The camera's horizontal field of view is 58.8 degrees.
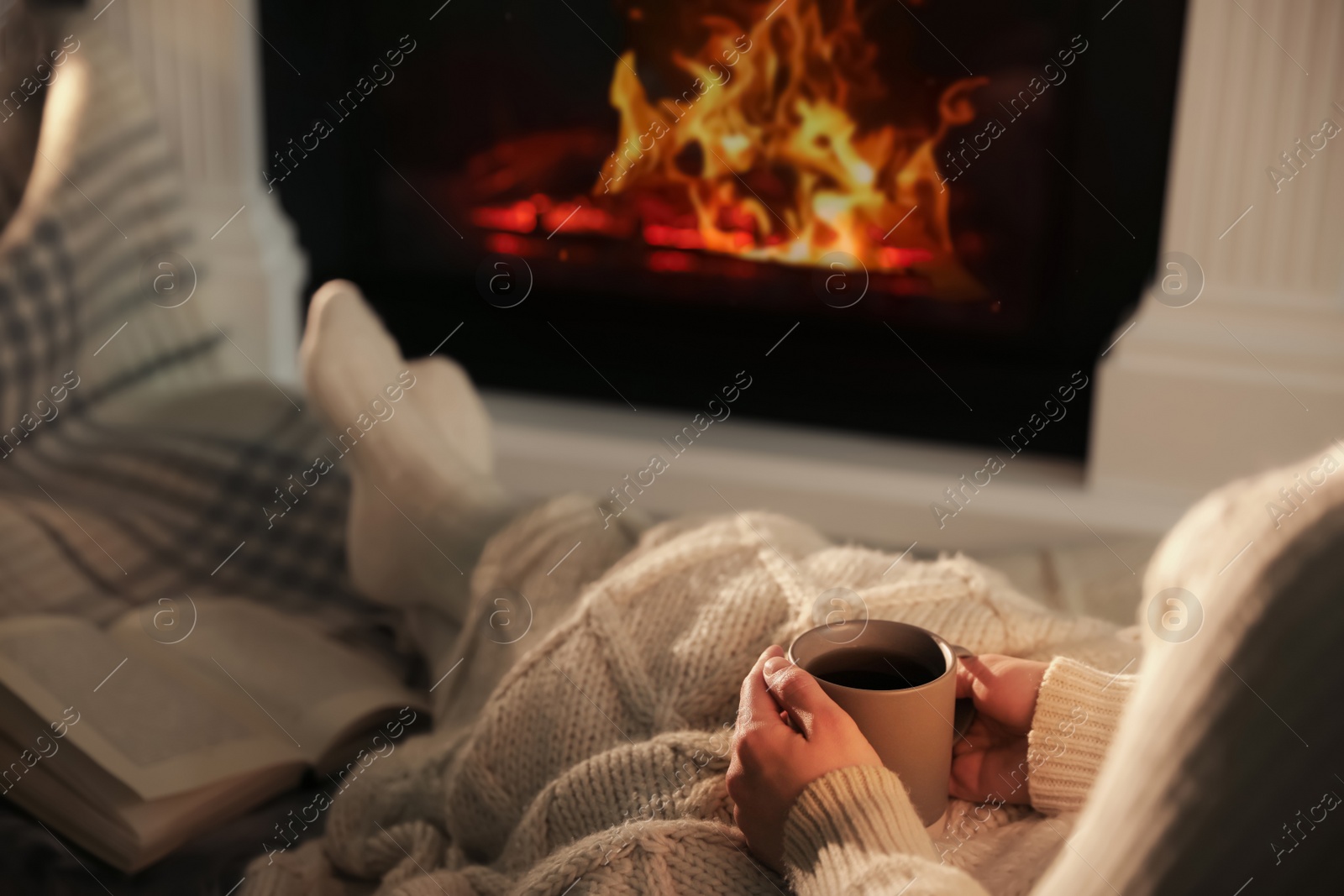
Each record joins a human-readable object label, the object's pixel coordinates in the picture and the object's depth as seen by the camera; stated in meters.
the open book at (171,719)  0.88
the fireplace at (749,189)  1.33
